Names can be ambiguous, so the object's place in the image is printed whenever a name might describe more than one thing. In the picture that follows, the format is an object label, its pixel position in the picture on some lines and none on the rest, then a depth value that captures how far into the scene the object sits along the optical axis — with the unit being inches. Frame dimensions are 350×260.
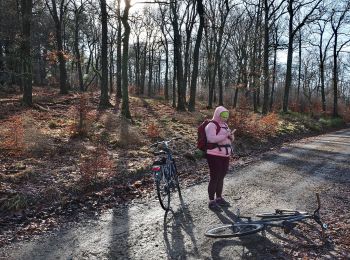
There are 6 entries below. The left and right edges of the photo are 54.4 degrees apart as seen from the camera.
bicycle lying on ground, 212.8
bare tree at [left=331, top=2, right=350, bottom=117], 1237.8
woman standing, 262.7
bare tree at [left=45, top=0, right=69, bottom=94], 1092.3
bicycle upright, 256.2
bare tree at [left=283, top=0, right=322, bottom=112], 1068.5
